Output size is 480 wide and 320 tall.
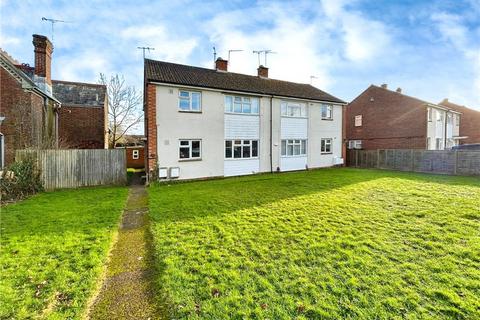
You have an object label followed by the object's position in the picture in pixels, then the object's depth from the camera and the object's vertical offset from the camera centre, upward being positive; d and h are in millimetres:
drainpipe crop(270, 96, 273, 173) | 17250 +1611
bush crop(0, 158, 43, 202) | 9672 -1187
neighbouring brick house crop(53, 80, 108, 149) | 19094 +2737
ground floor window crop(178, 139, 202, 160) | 14000 +121
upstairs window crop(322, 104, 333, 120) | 20453 +3304
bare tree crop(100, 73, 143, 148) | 27766 +5084
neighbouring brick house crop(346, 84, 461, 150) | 24250 +3081
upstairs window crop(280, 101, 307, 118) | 18109 +3151
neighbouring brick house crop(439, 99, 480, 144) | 29391 +3012
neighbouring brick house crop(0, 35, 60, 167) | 11766 +1835
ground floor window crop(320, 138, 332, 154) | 20577 +496
